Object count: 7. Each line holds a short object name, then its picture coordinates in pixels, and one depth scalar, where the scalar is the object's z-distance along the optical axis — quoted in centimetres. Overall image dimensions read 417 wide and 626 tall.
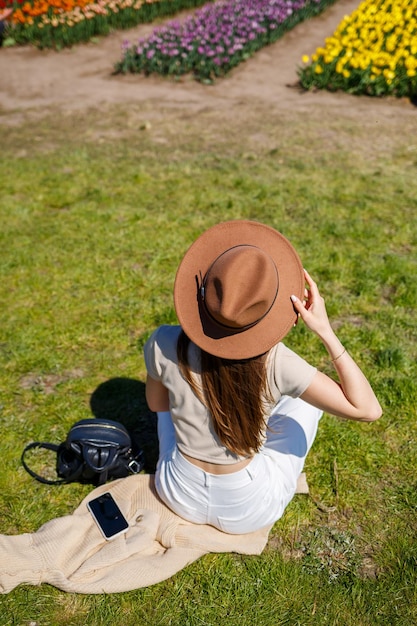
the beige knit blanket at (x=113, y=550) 268
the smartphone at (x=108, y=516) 284
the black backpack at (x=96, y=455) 316
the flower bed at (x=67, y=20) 1205
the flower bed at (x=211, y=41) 1027
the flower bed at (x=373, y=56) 877
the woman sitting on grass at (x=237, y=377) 209
